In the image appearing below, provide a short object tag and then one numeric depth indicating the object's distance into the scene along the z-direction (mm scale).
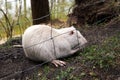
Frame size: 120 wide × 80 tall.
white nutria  2557
